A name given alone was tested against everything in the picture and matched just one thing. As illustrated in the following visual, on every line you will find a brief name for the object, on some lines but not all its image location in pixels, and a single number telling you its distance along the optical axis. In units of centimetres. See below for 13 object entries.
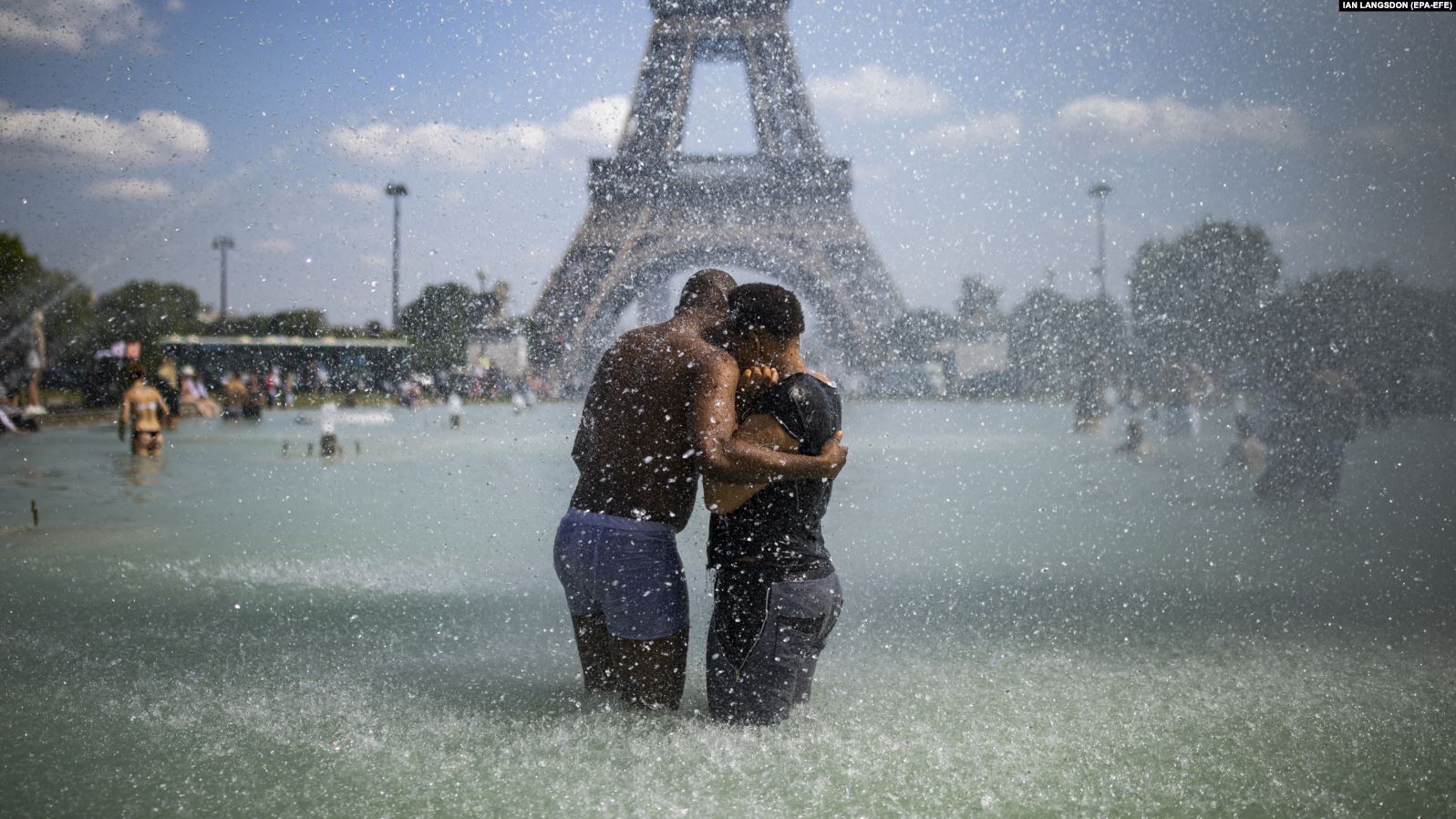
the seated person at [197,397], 3491
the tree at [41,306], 3341
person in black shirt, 315
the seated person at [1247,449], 1062
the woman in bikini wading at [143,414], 1376
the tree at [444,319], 3386
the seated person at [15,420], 2345
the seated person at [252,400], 3058
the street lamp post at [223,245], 6138
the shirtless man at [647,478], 314
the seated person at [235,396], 3181
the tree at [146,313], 5997
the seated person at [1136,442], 1606
